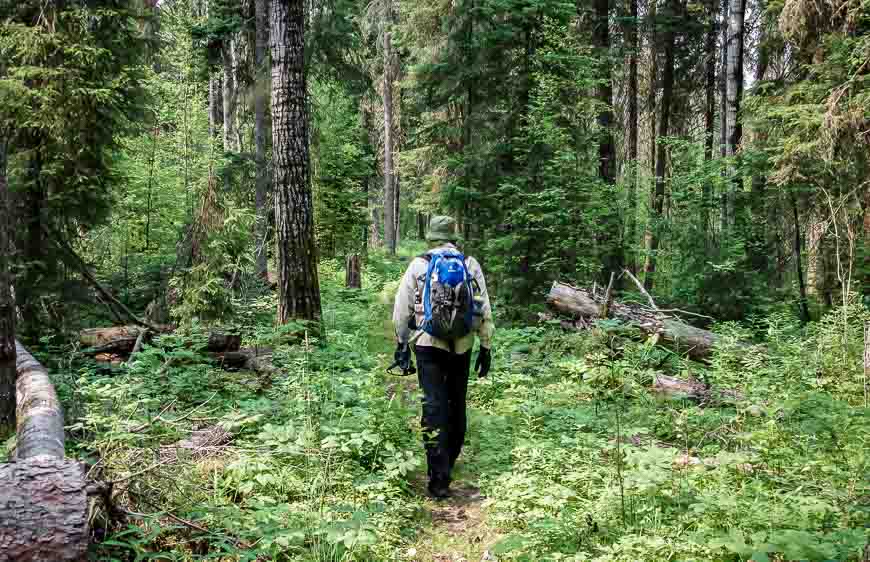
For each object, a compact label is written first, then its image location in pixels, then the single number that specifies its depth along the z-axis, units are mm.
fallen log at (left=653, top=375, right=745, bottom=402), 6258
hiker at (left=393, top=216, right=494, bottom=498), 4699
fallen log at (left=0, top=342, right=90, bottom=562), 2625
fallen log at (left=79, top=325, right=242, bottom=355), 7840
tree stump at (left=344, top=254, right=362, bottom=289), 16891
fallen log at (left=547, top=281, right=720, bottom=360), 8820
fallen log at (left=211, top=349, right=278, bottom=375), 7555
